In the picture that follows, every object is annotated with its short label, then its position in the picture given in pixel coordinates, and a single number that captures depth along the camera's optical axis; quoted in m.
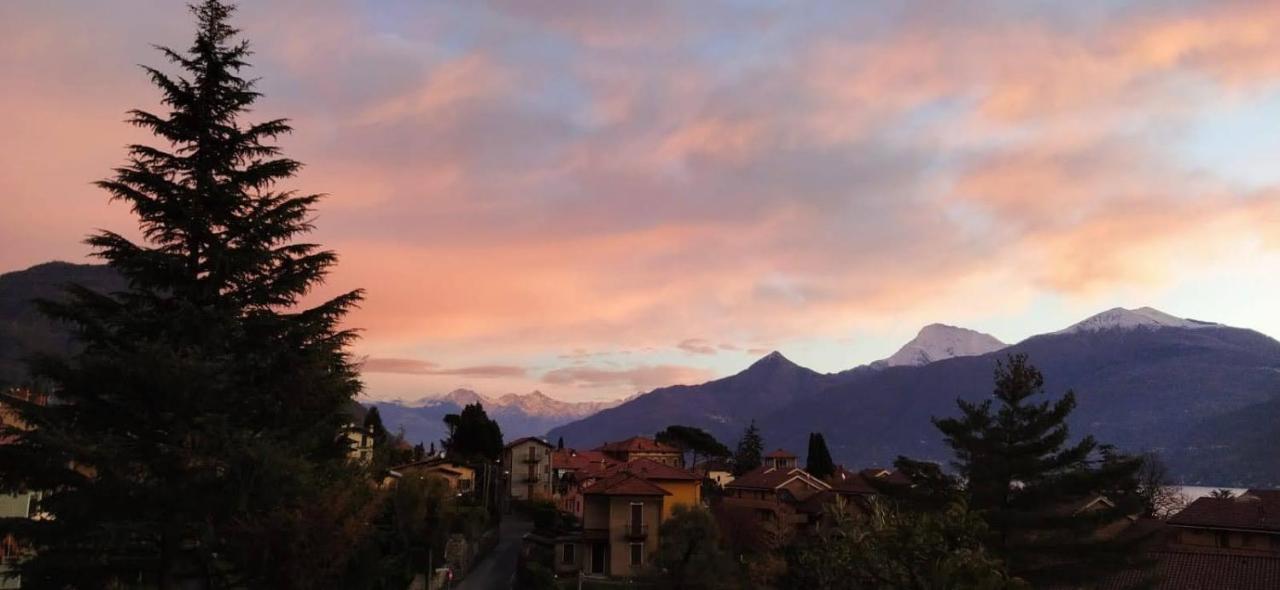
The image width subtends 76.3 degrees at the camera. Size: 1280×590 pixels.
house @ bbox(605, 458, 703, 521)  54.16
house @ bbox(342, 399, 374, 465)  22.52
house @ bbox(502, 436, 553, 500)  97.19
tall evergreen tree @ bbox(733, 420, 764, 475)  118.44
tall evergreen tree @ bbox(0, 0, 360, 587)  16.94
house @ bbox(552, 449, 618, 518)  73.81
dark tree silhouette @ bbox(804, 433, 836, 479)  93.00
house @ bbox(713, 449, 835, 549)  52.53
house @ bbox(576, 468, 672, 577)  49.53
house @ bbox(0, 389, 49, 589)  17.42
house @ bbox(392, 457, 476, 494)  75.01
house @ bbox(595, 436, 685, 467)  100.44
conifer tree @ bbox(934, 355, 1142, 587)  31.94
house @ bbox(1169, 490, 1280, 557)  43.50
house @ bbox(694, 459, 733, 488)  99.81
